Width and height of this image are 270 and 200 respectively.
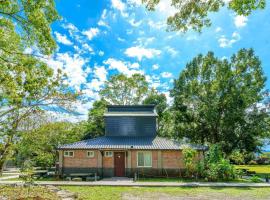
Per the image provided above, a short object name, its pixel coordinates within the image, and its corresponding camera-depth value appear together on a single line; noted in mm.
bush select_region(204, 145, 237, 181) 14142
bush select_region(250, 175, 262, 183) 13648
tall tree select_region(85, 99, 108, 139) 26480
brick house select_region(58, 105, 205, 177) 16120
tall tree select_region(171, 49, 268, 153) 21226
